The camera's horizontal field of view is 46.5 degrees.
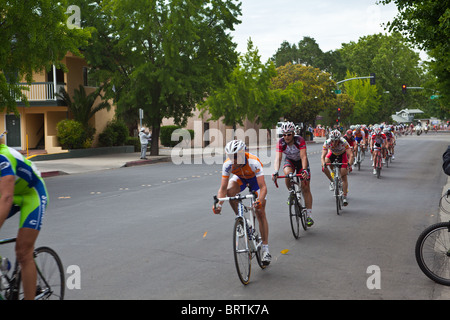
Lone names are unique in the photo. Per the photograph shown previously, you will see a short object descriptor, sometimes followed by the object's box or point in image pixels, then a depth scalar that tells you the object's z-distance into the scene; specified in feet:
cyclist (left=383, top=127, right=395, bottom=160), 74.84
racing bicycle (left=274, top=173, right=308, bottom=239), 28.22
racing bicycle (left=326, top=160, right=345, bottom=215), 36.06
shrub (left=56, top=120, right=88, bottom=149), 105.09
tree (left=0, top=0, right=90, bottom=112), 55.01
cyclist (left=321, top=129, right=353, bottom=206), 38.33
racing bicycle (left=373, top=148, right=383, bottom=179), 60.04
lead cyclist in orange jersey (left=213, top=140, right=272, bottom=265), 21.29
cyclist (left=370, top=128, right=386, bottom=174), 59.82
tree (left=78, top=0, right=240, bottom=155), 97.71
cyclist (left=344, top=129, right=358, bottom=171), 59.61
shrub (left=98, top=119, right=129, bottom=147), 119.24
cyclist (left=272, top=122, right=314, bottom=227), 30.14
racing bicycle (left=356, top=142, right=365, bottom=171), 70.01
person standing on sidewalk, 97.91
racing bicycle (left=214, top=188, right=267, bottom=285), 19.33
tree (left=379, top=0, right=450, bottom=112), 58.08
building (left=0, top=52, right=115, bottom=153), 108.27
